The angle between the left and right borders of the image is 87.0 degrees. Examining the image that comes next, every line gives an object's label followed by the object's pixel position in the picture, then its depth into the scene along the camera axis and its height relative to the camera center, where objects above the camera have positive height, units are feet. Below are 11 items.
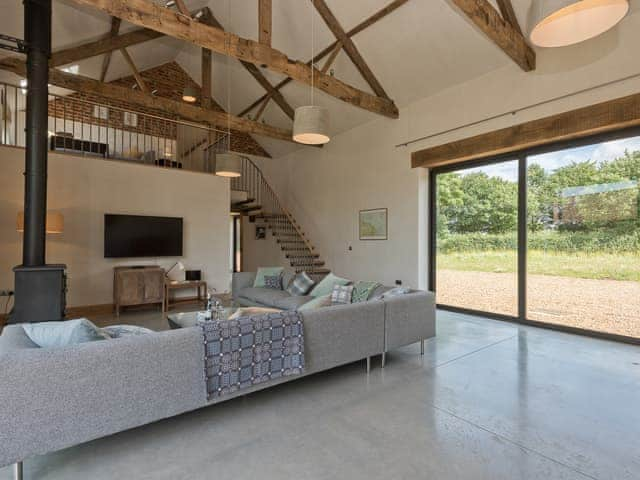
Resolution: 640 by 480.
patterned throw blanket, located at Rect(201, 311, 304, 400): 7.41 -2.58
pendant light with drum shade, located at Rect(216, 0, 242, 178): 17.98 +4.08
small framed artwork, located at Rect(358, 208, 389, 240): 22.93 +1.21
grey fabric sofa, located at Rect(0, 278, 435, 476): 5.43 -2.66
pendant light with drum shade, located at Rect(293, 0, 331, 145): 12.39 +4.41
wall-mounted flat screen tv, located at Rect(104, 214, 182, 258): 19.92 +0.26
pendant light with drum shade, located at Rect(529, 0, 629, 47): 7.59 +5.39
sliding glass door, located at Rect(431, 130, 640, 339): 13.94 +0.27
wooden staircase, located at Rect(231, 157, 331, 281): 28.60 +2.32
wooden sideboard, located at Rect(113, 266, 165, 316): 18.69 -2.59
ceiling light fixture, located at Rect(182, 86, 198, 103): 24.22 +10.59
